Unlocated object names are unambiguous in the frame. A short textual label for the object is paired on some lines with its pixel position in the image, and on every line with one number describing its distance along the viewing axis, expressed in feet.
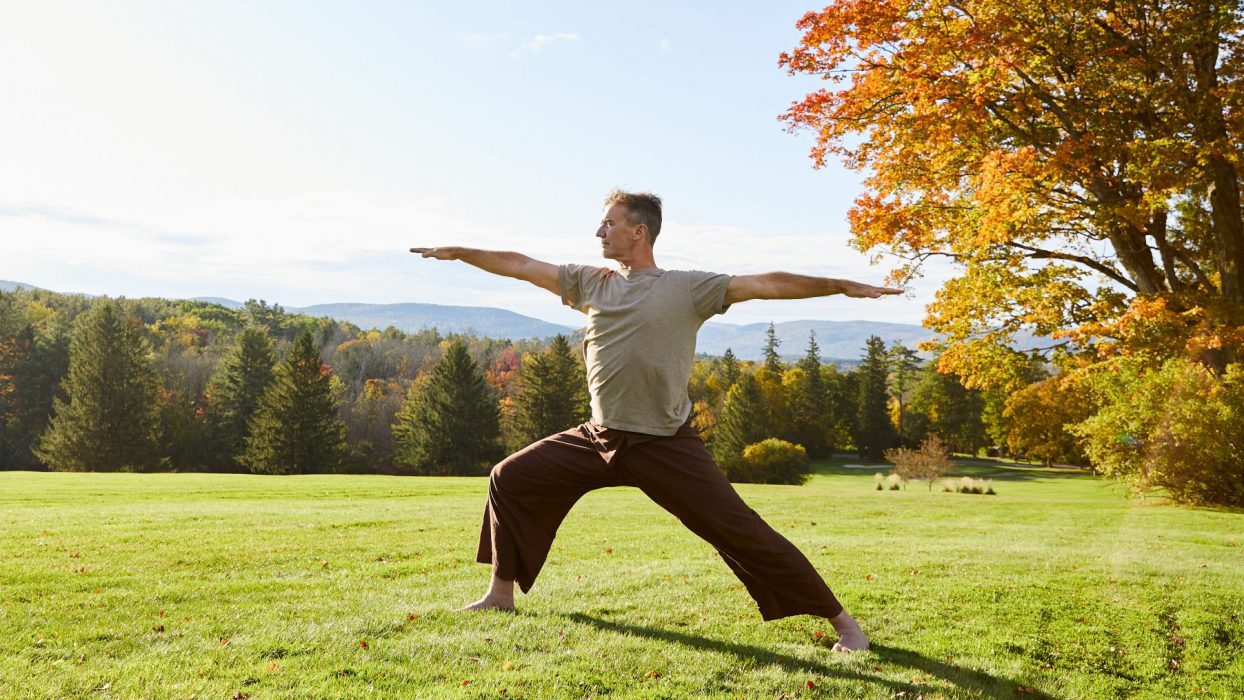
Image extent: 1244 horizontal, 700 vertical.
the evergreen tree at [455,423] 189.57
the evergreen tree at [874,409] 250.37
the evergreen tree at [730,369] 284.00
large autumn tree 41.47
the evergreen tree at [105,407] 173.99
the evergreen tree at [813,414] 255.91
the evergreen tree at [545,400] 197.98
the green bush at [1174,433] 70.38
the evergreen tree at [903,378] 261.03
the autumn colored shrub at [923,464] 141.69
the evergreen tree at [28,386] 189.06
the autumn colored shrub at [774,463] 175.83
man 14.90
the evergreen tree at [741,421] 205.67
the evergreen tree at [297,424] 177.99
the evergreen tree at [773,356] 291.09
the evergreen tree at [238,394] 190.70
